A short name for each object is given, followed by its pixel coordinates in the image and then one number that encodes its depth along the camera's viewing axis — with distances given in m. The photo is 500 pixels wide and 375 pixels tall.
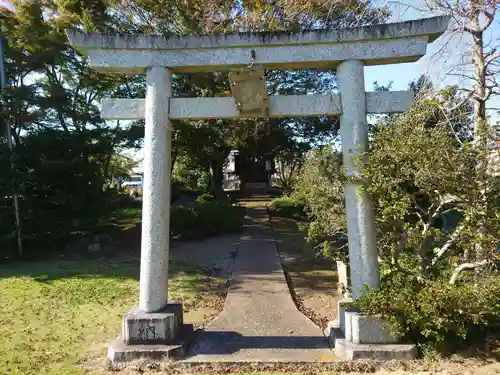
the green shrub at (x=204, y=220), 14.34
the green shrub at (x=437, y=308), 4.21
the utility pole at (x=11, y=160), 11.92
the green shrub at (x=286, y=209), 19.22
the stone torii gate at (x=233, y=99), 4.78
